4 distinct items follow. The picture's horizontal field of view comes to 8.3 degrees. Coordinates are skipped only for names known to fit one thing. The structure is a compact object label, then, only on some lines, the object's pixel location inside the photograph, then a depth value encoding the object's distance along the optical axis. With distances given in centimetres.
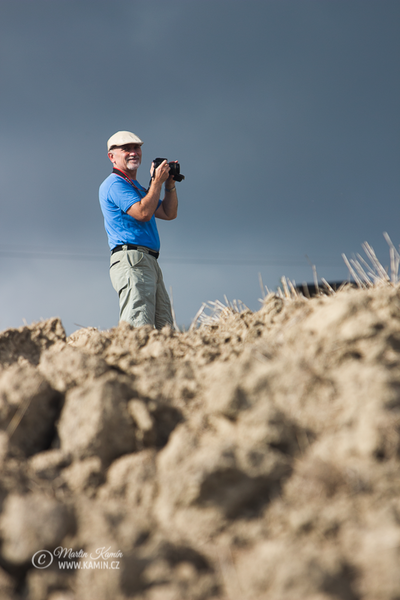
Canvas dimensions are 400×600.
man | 1776
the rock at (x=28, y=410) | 1622
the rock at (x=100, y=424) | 1496
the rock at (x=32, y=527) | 1219
